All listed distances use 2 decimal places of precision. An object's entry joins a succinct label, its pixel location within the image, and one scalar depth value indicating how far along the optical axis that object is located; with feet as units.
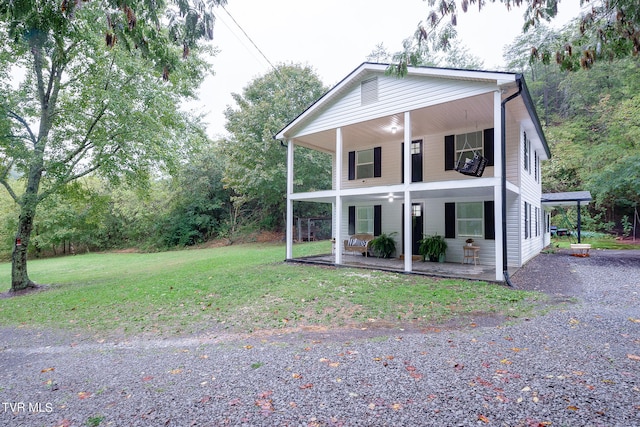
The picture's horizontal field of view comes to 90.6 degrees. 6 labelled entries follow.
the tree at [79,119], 30.60
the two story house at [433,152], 25.57
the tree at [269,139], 61.11
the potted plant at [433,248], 34.32
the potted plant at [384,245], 38.50
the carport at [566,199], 46.40
